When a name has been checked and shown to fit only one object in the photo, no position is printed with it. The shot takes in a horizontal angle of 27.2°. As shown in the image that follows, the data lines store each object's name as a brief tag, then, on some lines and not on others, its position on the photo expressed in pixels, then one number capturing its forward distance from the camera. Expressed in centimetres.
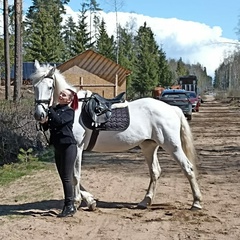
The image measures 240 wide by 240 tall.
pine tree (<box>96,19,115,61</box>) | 5994
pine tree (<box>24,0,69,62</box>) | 5400
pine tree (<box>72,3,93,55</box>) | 6146
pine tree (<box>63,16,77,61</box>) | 6562
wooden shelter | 2778
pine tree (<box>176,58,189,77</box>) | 11181
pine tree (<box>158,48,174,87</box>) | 6738
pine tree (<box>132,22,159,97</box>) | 5462
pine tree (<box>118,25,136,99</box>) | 6403
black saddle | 704
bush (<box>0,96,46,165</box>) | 1302
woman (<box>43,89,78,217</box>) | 674
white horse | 704
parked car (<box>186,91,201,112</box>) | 3458
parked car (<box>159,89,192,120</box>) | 2466
